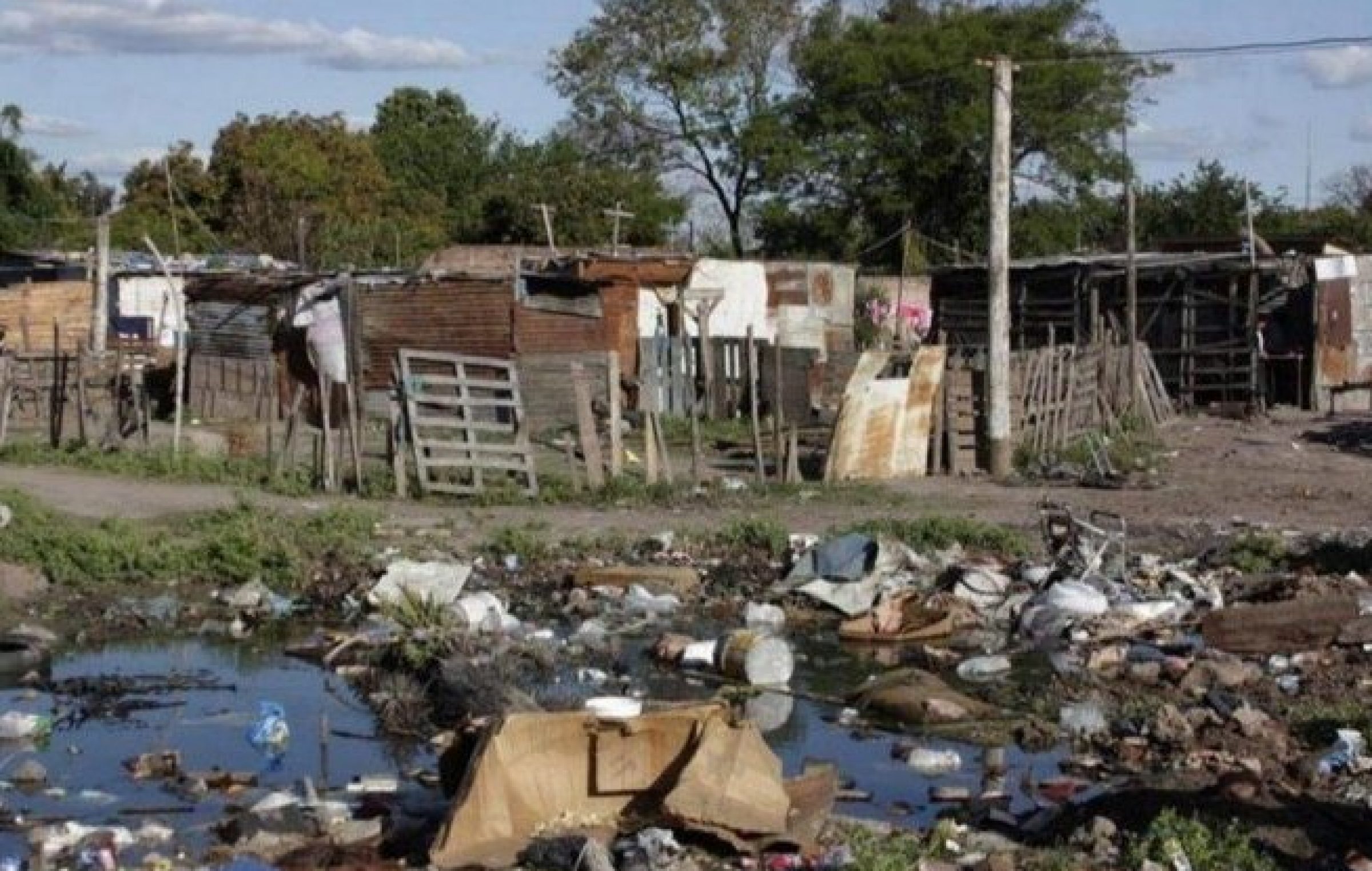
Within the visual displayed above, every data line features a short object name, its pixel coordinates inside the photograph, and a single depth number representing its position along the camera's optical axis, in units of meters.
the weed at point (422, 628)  12.52
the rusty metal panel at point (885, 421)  21.41
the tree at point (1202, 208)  51.19
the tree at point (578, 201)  48.19
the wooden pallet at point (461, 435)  19.88
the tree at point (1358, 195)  63.50
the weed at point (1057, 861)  7.97
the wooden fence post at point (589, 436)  20.12
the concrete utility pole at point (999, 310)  22.08
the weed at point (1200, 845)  7.89
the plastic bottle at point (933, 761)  10.41
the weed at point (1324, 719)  10.39
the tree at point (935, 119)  47.72
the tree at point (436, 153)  56.78
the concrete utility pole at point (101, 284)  29.06
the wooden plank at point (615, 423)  20.42
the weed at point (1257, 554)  16.11
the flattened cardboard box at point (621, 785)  8.09
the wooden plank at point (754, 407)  21.28
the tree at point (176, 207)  49.53
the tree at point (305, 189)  45.84
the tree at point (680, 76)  51.72
